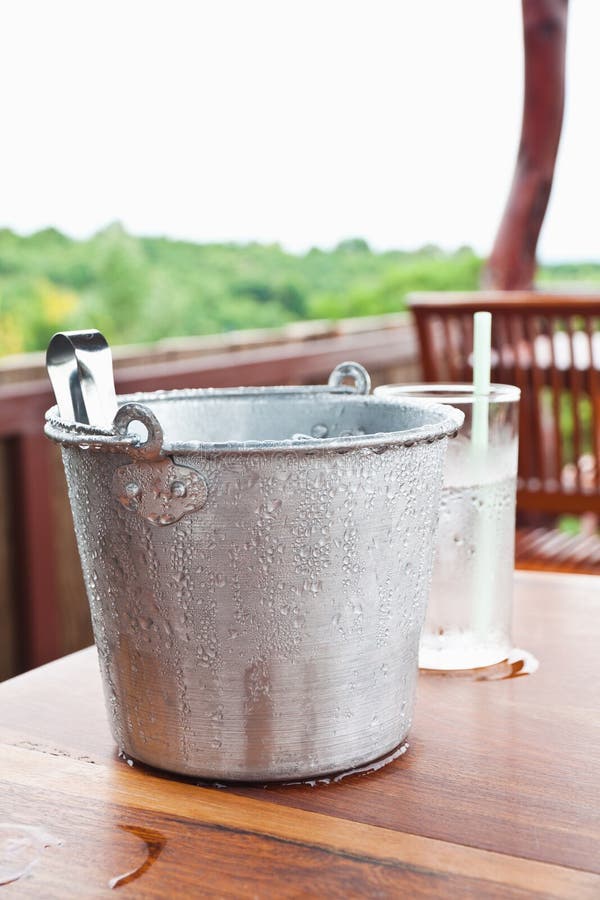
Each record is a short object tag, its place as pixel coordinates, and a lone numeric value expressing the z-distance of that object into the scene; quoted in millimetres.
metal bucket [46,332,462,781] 573
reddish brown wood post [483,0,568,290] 3355
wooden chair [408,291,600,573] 2193
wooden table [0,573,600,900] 524
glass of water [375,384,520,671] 855
